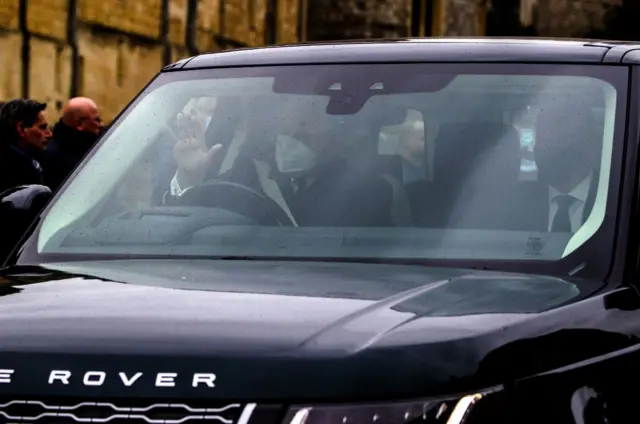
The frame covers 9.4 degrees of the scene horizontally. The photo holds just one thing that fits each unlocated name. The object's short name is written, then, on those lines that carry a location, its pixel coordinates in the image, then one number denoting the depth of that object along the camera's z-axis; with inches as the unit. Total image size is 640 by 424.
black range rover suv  231.9
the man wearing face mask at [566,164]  315.4
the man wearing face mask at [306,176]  324.7
